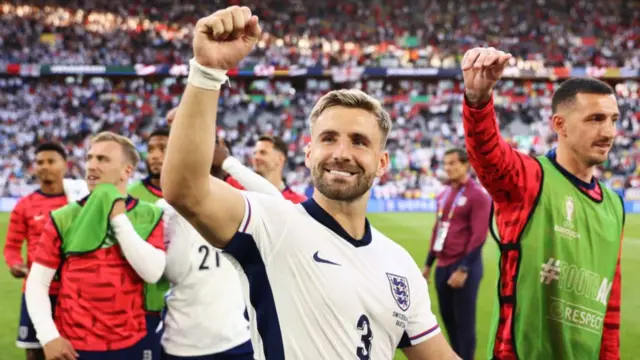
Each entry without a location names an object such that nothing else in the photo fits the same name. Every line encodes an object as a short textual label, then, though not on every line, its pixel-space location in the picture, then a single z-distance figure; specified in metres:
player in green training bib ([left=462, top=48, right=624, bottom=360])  2.60
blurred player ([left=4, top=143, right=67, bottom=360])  5.00
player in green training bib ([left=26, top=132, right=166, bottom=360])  3.03
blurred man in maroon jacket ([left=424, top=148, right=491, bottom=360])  5.39
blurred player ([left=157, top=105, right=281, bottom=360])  3.53
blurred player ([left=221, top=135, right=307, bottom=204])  5.14
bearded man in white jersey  1.50
